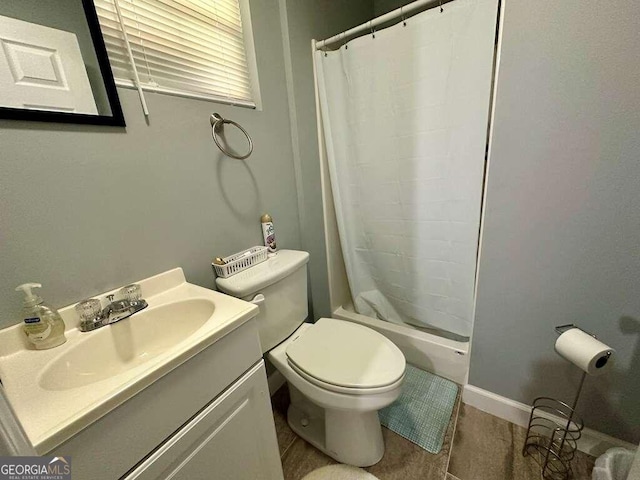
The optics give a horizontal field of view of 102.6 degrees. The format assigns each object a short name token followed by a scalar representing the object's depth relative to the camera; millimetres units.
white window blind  794
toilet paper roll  803
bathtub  1320
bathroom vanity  447
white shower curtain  1021
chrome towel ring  985
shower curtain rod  1010
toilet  886
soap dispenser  620
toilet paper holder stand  979
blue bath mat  1141
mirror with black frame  606
